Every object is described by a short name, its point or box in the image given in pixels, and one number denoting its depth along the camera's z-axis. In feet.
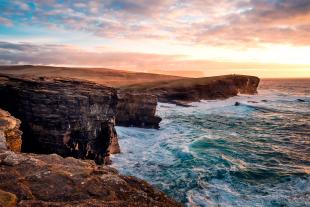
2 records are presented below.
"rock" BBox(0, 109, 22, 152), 47.33
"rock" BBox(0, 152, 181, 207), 28.26
